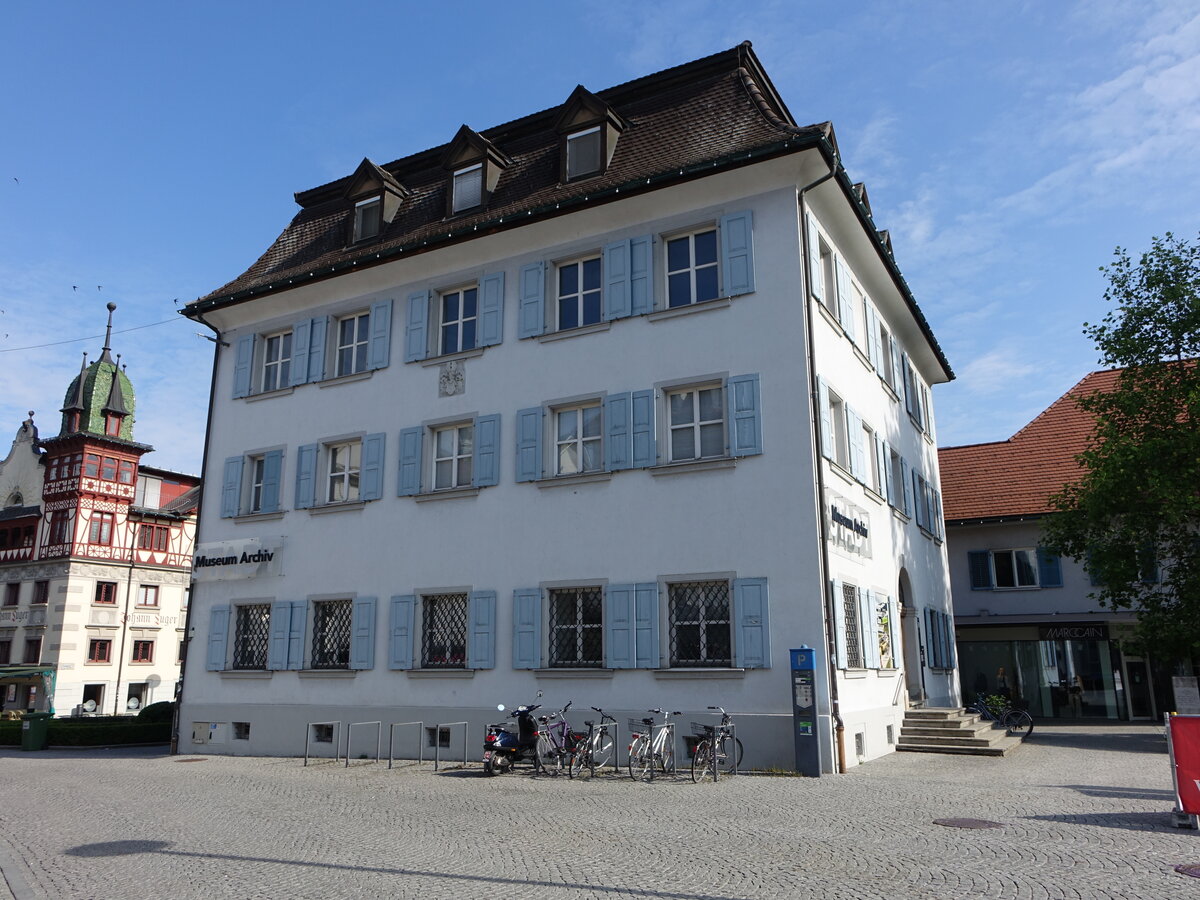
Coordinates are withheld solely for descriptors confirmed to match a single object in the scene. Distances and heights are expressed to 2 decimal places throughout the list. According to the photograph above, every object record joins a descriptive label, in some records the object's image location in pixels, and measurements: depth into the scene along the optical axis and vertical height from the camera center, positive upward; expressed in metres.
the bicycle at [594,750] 14.67 -1.04
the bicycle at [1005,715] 22.33 -0.84
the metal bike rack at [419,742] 17.10 -1.08
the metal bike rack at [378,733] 18.24 -0.93
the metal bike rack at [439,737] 16.77 -0.95
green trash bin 23.14 -1.09
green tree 21.14 +4.44
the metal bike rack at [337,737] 18.42 -1.04
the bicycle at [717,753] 13.89 -1.03
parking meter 14.16 -0.51
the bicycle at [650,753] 14.33 -1.05
